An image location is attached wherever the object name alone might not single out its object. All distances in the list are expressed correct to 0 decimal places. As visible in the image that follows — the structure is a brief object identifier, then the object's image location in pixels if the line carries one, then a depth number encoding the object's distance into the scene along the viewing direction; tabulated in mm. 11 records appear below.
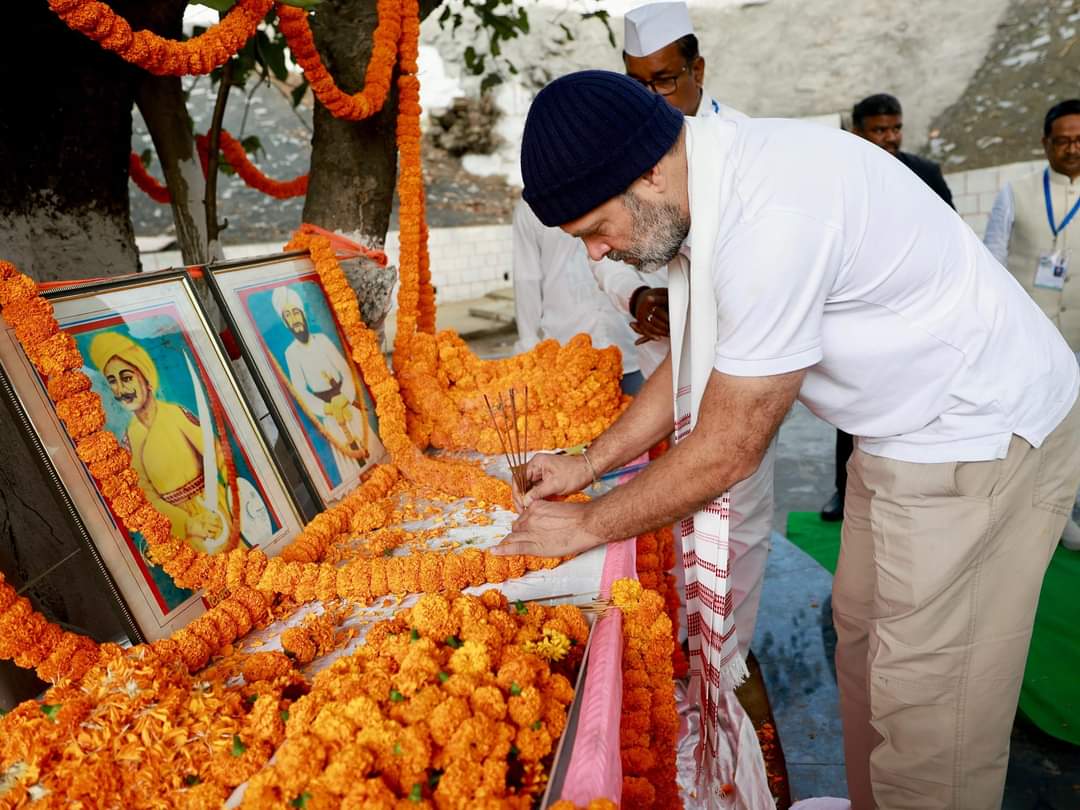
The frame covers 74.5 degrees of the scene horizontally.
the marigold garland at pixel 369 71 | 2363
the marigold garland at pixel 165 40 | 1583
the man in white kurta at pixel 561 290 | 3379
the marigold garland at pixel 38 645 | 1155
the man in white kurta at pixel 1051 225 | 3578
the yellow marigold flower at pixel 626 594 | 1422
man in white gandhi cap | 2514
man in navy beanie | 1238
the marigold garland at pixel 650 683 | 1354
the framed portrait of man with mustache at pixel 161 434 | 1285
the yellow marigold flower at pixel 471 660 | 1083
